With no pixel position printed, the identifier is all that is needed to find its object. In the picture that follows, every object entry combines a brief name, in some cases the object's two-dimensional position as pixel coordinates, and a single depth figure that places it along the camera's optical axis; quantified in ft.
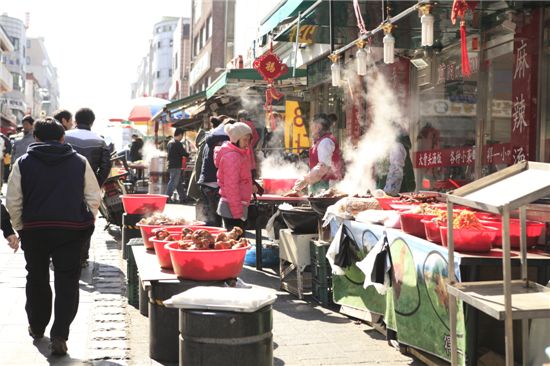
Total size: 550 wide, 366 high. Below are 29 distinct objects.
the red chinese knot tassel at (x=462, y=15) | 20.05
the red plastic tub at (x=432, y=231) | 15.37
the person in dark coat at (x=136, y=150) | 86.12
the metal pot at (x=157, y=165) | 66.02
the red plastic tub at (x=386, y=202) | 21.17
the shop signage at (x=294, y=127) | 48.75
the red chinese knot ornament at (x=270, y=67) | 41.09
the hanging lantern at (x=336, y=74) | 30.60
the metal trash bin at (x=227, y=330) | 11.70
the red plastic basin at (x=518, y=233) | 14.82
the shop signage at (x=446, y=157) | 32.18
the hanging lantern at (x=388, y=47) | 24.72
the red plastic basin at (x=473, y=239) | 14.08
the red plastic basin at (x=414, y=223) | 16.37
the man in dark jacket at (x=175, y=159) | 58.13
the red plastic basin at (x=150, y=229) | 19.26
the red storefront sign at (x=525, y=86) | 26.22
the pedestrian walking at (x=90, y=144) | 26.61
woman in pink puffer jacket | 24.97
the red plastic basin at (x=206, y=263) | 15.20
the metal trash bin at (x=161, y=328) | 16.33
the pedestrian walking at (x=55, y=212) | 16.99
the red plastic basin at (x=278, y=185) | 32.09
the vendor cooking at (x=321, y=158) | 27.55
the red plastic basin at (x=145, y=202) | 27.35
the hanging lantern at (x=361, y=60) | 26.94
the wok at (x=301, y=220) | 23.86
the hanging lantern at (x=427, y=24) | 21.47
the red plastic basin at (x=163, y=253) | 16.65
